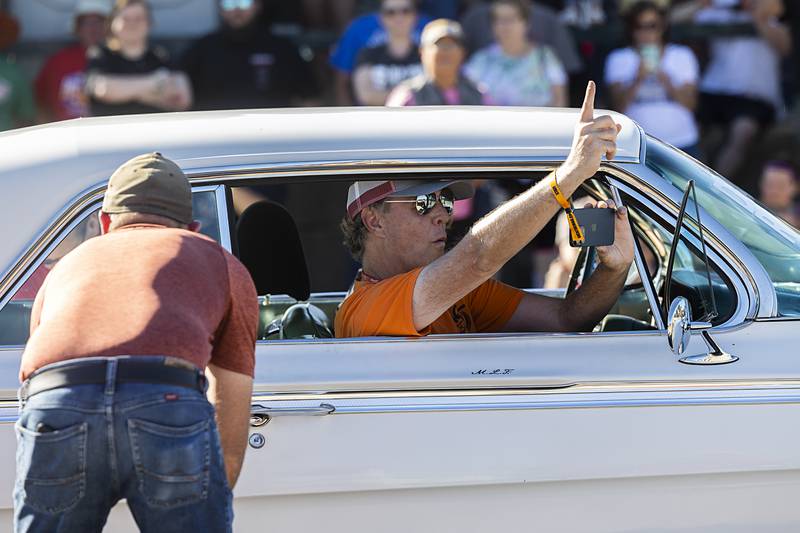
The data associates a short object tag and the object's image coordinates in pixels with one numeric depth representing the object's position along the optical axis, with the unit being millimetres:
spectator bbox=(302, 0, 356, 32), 17865
